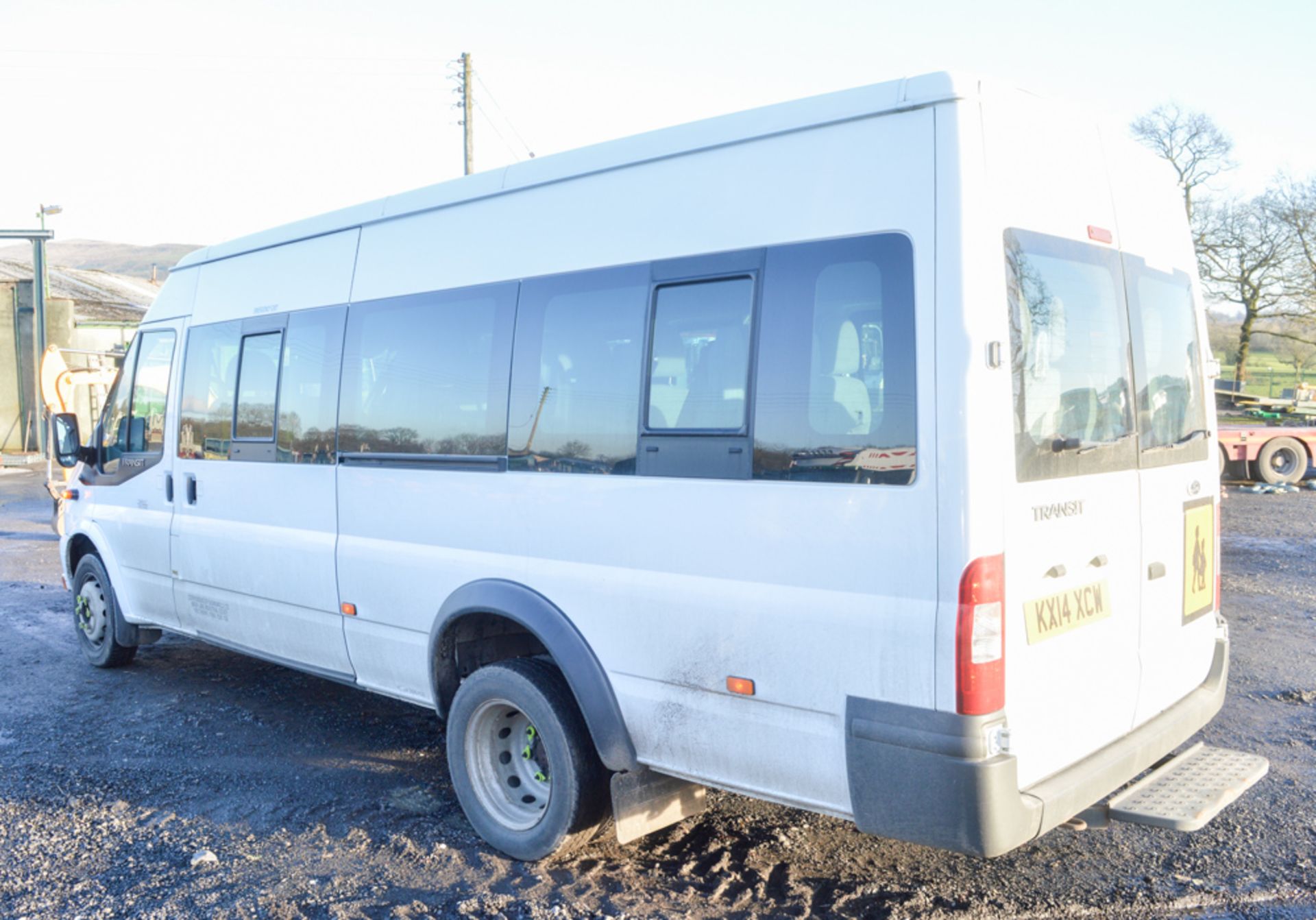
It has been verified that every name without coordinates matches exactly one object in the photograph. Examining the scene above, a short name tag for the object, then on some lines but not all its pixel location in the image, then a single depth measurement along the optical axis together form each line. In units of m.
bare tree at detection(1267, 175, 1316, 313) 36.44
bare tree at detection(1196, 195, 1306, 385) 37.12
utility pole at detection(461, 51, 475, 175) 26.89
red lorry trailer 17.83
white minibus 3.15
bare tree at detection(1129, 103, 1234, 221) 39.34
